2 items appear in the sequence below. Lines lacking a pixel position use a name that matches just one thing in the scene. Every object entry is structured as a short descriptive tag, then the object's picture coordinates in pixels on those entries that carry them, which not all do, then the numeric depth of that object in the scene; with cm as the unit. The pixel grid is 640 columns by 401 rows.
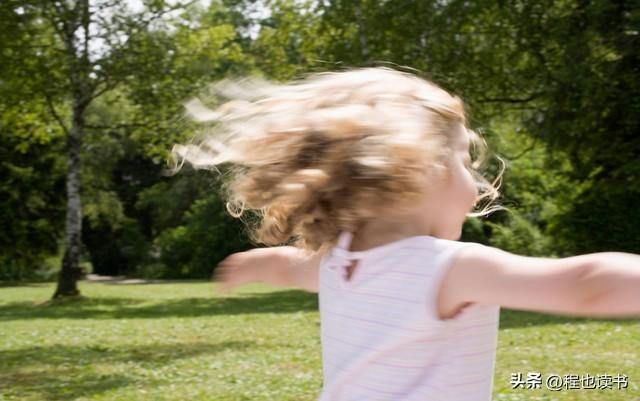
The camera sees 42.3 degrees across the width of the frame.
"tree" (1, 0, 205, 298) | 1767
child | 171
